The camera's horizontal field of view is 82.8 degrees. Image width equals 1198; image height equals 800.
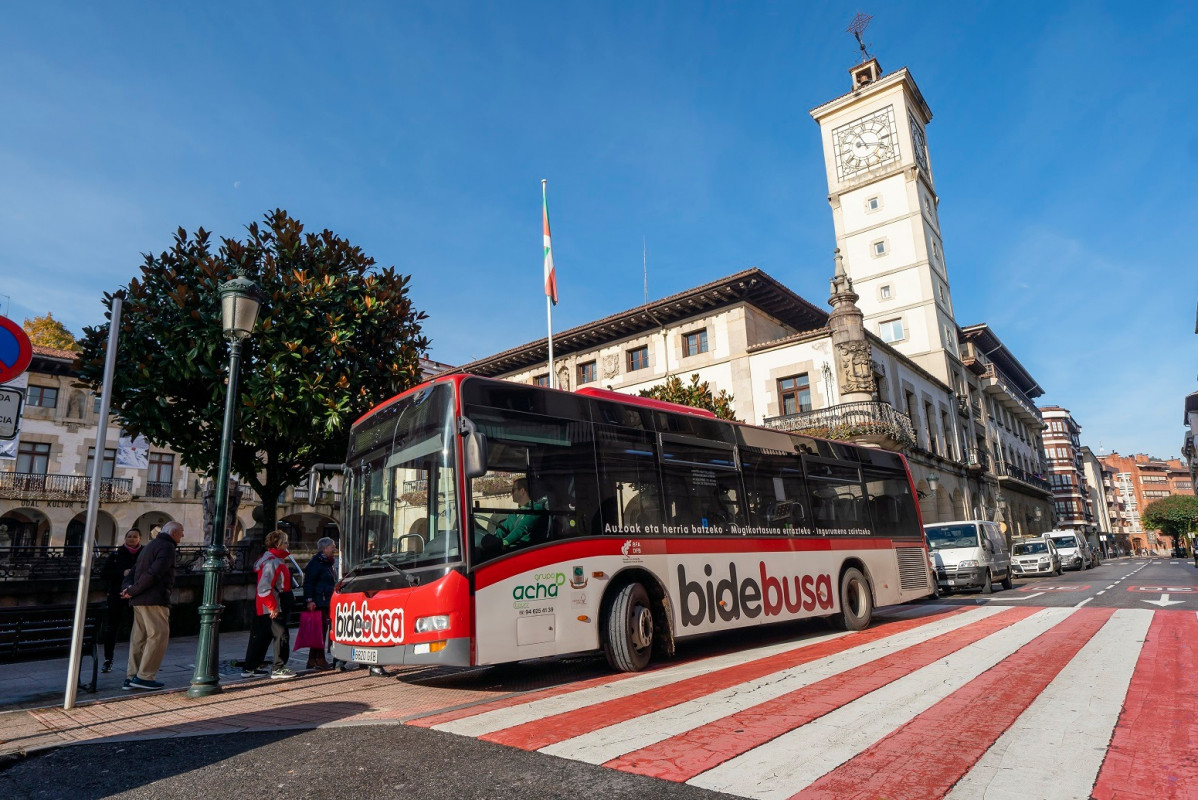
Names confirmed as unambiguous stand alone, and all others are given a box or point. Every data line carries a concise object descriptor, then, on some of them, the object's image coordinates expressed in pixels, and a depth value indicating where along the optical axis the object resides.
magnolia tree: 11.14
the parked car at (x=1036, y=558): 27.88
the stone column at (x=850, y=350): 26.69
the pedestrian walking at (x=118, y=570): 9.26
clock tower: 37.09
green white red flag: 18.03
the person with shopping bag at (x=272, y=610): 8.17
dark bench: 7.53
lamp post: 6.96
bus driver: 6.63
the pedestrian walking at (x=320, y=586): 8.84
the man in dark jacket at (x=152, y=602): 7.36
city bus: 6.39
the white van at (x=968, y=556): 17.94
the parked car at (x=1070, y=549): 32.97
